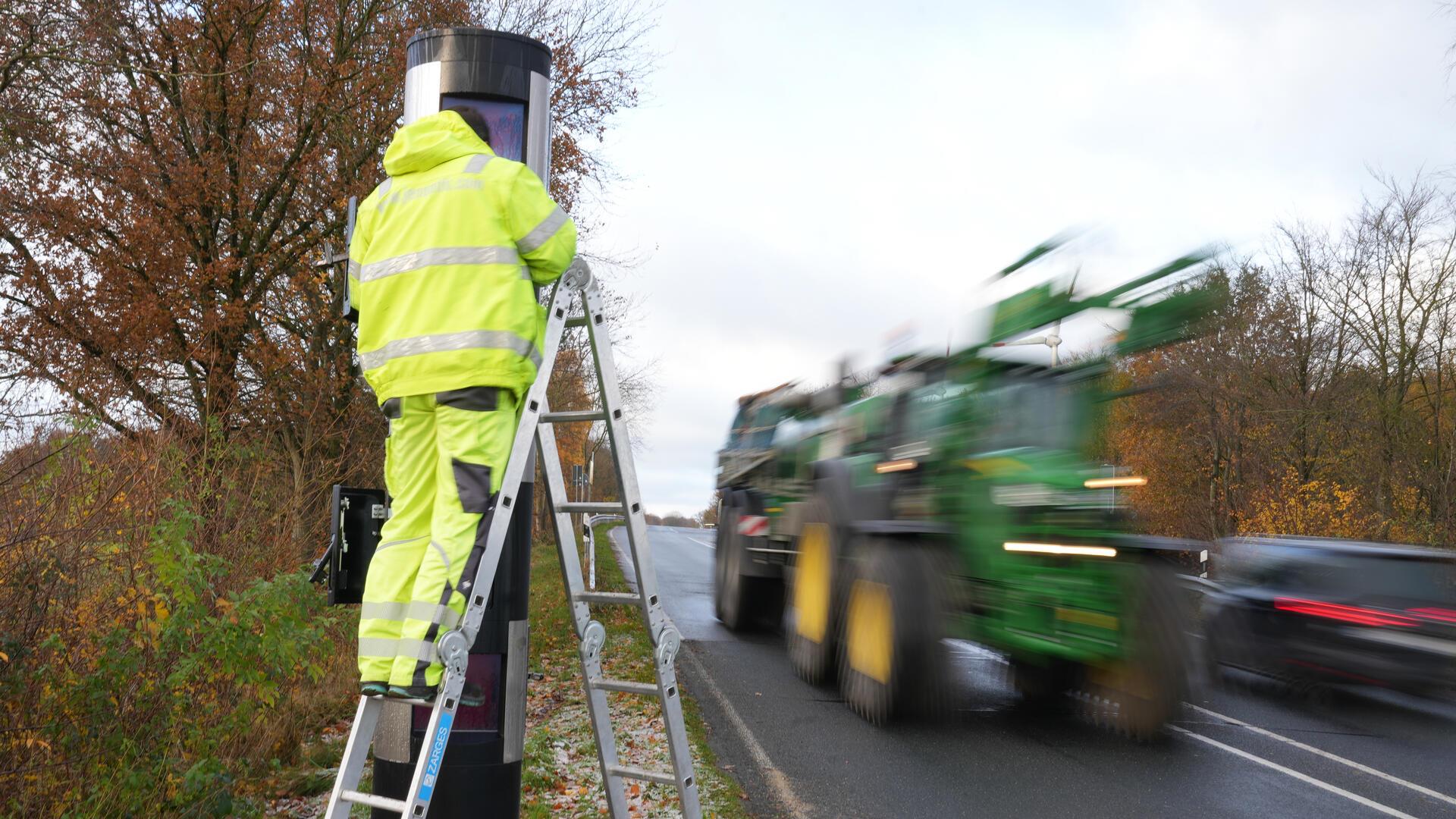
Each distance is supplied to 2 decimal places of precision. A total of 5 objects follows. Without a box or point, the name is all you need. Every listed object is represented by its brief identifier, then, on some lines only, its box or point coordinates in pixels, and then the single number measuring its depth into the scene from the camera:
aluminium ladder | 3.14
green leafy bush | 4.88
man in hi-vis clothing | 3.24
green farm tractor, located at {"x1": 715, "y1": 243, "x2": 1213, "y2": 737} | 7.66
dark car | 9.09
